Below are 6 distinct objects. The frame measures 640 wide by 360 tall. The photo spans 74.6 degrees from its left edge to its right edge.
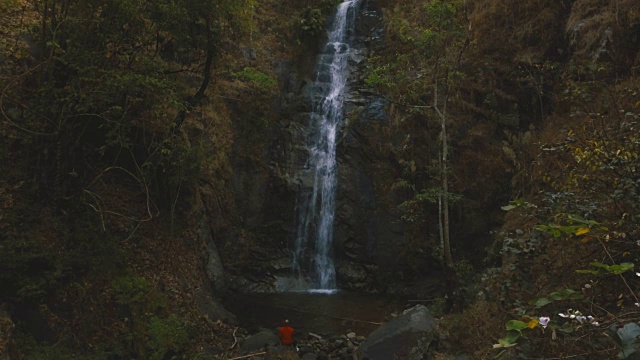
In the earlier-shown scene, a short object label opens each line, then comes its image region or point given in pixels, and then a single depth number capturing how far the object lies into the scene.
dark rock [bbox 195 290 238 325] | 8.77
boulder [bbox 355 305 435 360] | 6.36
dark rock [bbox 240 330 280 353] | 7.70
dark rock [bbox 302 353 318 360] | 7.75
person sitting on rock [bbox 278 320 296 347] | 8.10
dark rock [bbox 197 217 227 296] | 10.91
